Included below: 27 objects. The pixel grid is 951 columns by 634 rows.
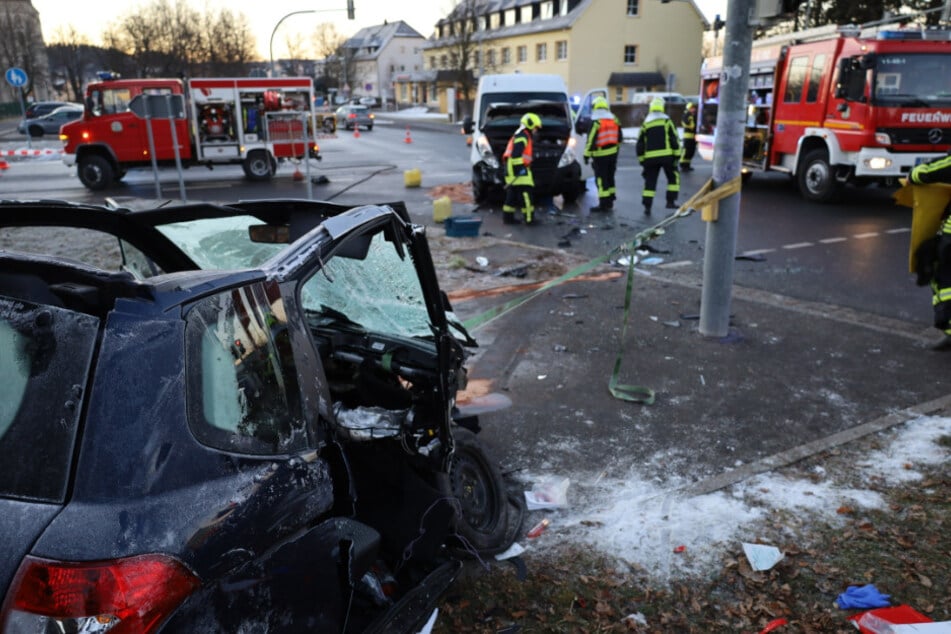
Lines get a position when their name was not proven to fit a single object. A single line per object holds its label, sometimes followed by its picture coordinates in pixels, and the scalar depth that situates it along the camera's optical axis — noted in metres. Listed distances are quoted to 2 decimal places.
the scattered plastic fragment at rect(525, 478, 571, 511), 3.77
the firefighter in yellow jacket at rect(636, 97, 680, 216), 12.62
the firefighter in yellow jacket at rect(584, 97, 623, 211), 12.73
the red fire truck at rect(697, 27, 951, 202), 12.14
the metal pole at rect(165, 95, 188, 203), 12.37
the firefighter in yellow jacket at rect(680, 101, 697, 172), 19.53
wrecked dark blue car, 1.54
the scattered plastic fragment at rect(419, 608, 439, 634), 2.71
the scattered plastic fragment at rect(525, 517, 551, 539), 3.53
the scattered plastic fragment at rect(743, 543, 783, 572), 3.23
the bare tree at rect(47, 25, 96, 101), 57.97
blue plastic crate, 10.89
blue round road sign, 22.75
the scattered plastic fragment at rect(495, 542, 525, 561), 3.34
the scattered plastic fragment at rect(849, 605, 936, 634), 2.77
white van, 13.32
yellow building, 50.22
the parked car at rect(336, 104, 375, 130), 42.91
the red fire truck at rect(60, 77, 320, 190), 17.45
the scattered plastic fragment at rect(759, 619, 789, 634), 2.85
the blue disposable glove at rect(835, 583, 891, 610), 2.95
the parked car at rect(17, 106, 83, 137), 33.03
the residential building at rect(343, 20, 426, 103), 91.81
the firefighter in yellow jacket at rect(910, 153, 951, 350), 5.61
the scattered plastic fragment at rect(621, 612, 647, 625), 2.91
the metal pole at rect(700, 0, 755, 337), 5.67
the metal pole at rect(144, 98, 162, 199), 12.49
